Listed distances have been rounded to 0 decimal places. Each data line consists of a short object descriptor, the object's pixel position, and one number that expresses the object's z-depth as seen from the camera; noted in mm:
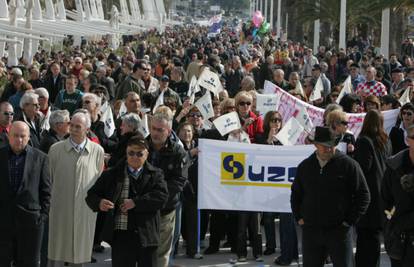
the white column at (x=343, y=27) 35500
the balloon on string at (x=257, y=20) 56444
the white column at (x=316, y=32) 48012
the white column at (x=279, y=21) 65688
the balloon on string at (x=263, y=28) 56856
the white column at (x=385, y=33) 36406
